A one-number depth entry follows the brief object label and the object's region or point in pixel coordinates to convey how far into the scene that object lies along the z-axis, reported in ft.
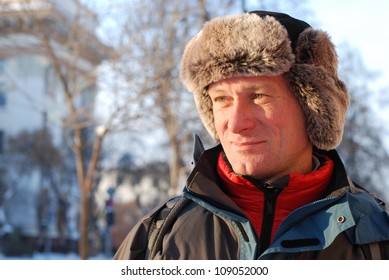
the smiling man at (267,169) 6.44
